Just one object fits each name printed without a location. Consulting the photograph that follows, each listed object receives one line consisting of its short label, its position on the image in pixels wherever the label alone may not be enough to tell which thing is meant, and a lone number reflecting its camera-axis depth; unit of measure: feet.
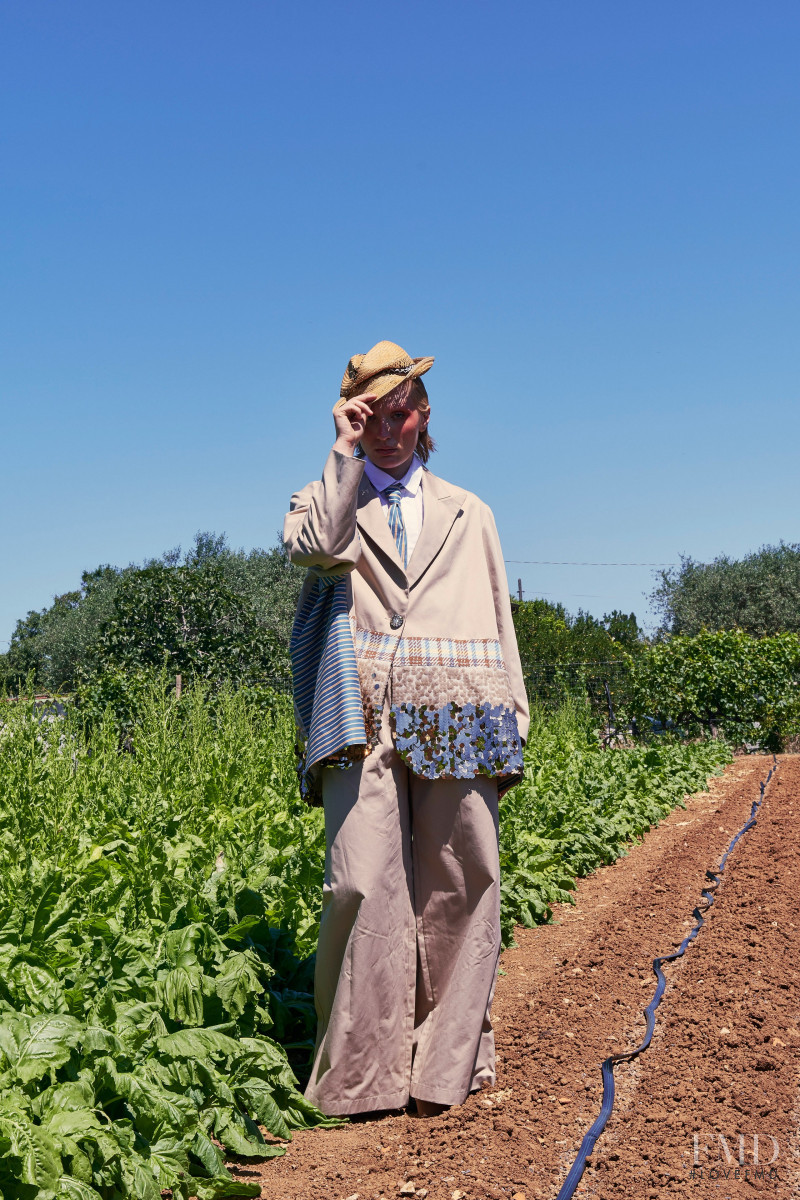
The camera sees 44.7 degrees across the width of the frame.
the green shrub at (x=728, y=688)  48.75
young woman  7.88
